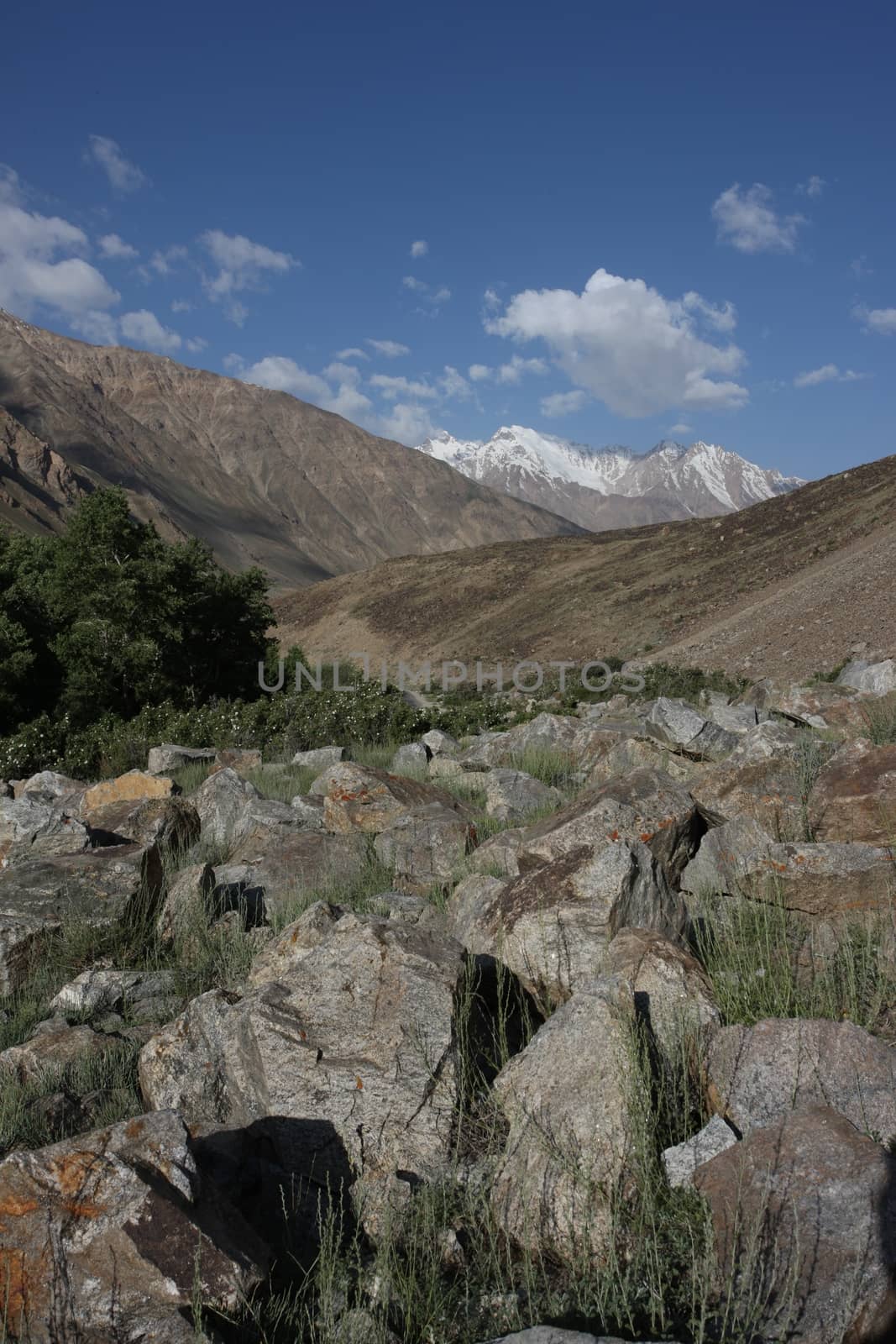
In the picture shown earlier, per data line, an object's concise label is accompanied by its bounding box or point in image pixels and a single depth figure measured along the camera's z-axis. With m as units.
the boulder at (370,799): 6.80
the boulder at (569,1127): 2.57
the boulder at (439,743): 11.09
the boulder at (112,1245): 2.21
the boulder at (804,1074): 2.69
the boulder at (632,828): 4.55
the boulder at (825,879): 3.84
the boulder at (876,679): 12.79
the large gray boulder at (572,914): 3.70
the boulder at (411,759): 9.77
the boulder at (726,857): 4.16
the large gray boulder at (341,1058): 3.05
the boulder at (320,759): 9.96
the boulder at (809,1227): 2.11
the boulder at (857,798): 4.59
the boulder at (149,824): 6.54
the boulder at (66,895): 4.88
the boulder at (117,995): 4.41
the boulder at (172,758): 10.62
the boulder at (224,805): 7.01
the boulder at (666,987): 3.07
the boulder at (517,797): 6.75
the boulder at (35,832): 6.04
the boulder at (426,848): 5.66
